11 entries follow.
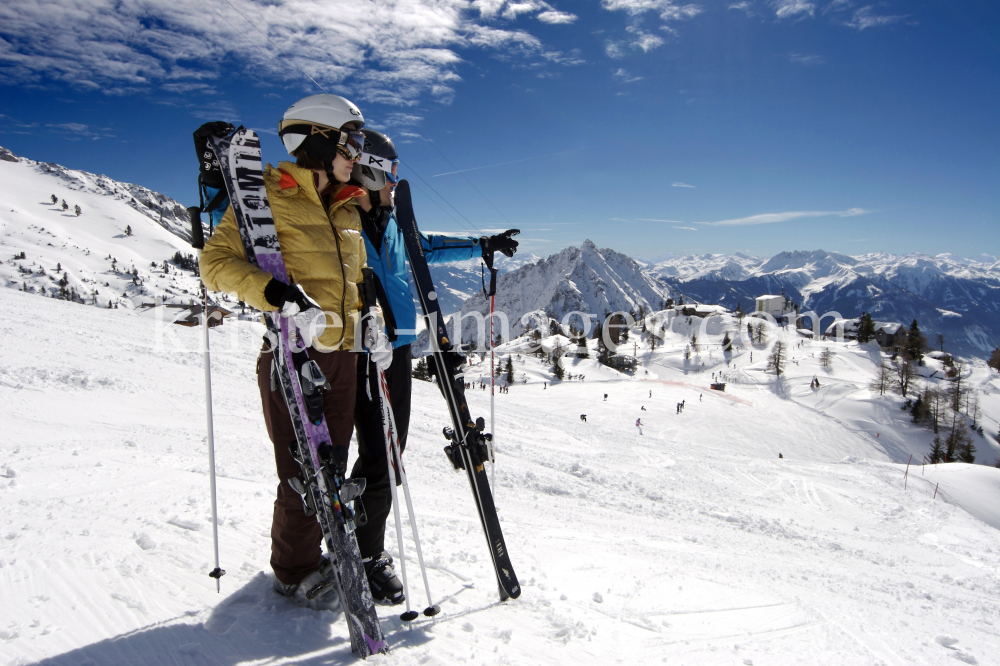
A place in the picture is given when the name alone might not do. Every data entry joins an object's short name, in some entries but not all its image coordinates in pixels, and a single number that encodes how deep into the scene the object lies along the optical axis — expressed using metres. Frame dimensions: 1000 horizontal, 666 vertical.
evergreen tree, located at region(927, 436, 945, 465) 40.28
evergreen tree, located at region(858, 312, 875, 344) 80.81
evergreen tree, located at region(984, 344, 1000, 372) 76.25
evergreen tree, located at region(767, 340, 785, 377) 65.38
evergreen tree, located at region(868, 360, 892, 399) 54.54
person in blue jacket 3.06
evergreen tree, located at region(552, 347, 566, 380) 61.89
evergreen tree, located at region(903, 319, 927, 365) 69.19
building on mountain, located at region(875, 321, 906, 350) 75.38
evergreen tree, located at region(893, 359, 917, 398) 52.88
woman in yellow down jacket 2.60
